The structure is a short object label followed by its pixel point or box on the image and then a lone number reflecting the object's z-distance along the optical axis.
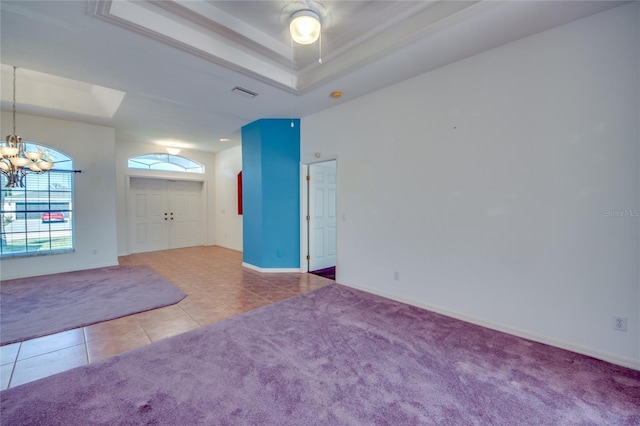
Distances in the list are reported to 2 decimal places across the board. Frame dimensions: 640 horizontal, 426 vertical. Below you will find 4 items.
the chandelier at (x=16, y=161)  3.73
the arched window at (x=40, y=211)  4.73
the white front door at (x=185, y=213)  7.84
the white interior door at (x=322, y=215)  5.09
